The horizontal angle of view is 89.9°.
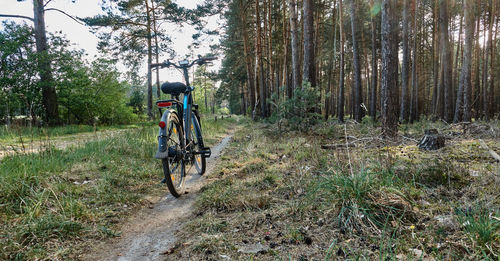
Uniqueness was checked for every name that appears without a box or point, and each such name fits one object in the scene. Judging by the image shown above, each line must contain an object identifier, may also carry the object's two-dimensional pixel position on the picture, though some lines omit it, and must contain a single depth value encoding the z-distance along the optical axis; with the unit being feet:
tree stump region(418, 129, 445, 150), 14.42
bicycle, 10.00
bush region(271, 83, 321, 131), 26.30
